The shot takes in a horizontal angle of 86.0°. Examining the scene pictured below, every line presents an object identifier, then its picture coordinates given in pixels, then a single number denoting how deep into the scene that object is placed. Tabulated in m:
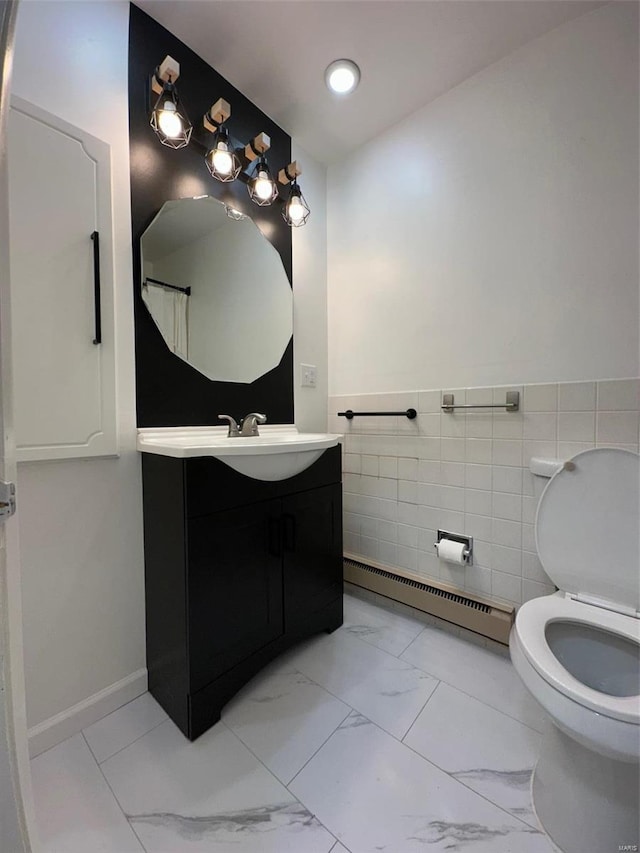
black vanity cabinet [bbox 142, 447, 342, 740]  1.02
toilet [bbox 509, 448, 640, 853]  0.73
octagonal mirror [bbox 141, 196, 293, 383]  1.29
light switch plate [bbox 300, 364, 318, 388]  1.86
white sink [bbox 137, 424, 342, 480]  1.04
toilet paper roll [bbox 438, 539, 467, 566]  1.44
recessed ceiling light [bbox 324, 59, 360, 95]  1.38
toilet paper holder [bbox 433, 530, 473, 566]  1.47
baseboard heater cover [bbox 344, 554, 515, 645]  1.39
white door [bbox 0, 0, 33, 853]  0.50
